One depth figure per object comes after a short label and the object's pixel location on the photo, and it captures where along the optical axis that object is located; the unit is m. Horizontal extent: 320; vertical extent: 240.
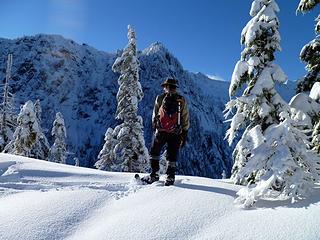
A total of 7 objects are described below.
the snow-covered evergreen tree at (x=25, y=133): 23.37
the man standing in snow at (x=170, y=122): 6.11
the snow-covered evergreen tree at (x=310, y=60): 6.95
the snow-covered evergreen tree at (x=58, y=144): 31.33
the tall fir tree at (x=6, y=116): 24.12
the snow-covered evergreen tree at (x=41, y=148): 25.75
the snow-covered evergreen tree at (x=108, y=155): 22.01
